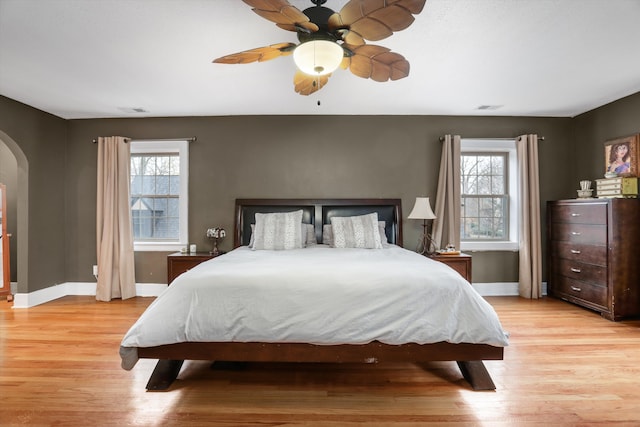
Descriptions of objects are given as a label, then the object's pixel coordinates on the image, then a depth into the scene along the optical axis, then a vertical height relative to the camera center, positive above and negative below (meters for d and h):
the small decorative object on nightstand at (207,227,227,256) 4.08 -0.21
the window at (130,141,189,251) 4.55 +0.32
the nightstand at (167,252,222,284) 3.79 -0.52
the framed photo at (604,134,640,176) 3.55 +0.68
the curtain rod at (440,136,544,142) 4.35 +1.05
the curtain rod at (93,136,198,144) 4.33 +1.08
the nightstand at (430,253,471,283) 3.75 -0.56
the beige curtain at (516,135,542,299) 4.19 -0.06
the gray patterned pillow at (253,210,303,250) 3.53 -0.16
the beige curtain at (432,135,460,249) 4.20 +0.28
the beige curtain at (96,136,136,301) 4.19 -0.01
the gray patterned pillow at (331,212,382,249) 3.58 -0.17
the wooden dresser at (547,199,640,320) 3.33 -0.44
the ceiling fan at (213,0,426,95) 1.58 +1.02
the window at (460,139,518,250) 4.56 +0.27
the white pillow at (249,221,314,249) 3.77 -0.22
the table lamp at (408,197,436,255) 3.85 -0.01
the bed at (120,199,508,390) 1.95 -0.65
